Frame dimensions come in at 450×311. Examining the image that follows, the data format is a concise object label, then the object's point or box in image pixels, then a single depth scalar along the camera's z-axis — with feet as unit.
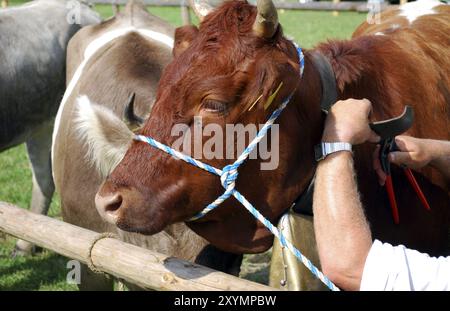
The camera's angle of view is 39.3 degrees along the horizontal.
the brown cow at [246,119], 6.11
